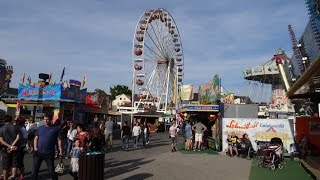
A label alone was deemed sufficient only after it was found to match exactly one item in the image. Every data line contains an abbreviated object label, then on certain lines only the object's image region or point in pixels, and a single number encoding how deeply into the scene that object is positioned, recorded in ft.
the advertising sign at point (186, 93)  84.99
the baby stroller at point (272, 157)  28.73
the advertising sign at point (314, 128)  37.26
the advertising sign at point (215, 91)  46.04
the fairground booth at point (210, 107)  44.74
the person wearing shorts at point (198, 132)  42.81
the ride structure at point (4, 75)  50.75
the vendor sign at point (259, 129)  37.74
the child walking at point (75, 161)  18.84
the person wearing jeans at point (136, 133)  45.49
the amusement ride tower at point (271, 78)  128.01
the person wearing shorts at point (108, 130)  40.07
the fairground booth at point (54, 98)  50.14
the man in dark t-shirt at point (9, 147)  18.30
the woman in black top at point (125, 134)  41.82
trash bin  16.70
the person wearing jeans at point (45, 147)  17.37
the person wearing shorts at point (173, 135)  42.16
